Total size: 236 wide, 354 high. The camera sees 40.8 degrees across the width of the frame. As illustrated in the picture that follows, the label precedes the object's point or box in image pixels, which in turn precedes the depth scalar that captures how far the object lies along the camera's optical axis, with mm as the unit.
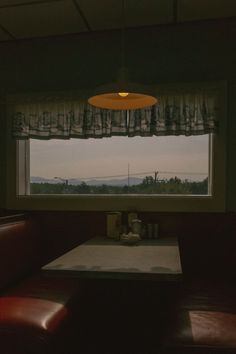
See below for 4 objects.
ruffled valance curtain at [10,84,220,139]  2838
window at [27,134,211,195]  2984
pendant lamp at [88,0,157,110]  2199
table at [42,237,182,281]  1605
